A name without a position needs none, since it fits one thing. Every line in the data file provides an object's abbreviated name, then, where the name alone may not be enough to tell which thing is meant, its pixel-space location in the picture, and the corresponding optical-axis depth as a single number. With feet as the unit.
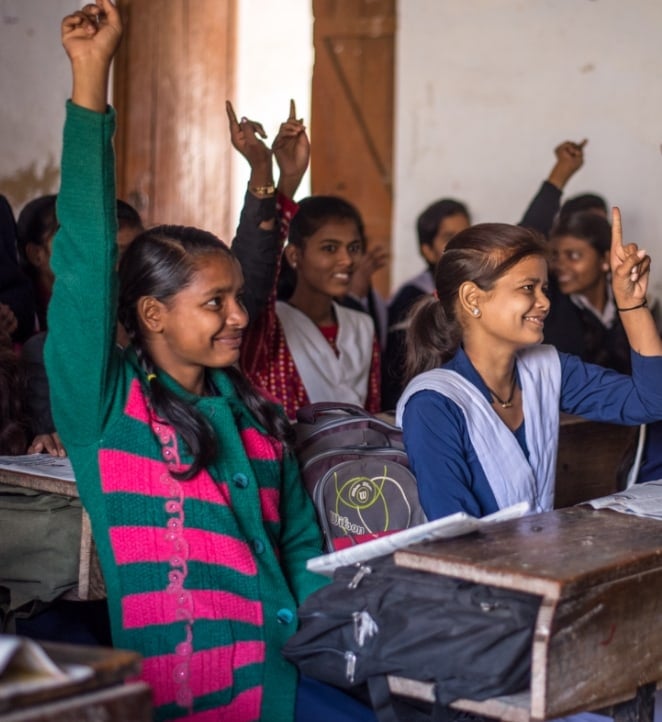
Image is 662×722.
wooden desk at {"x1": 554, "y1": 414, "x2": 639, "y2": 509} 12.67
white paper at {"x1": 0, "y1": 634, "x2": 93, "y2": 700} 4.86
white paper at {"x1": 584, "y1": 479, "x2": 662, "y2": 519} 8.04
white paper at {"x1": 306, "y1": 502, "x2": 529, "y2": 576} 6.95
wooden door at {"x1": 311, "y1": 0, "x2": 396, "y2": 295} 22.40
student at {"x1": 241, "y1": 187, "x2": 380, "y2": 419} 12.09
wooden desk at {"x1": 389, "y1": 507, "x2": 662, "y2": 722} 6.33
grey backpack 8.84
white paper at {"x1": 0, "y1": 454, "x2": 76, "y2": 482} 8.45
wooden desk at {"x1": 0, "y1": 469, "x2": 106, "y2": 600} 8.11
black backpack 6.54
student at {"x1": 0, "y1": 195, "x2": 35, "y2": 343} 11.48
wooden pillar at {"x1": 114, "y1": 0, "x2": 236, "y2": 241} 21.29
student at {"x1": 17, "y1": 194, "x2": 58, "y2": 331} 12.00
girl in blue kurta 8.93
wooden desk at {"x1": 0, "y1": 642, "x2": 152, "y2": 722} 4.75
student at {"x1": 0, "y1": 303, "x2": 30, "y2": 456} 9.68
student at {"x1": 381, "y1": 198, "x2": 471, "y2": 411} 18.02
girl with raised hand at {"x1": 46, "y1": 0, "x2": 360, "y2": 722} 7.16
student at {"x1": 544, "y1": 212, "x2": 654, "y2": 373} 17.63
